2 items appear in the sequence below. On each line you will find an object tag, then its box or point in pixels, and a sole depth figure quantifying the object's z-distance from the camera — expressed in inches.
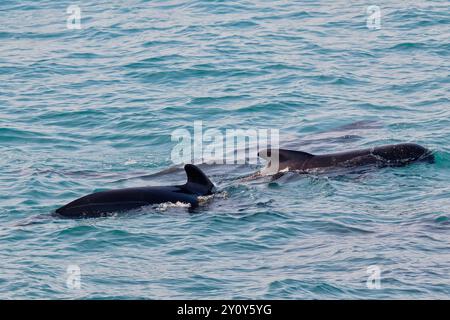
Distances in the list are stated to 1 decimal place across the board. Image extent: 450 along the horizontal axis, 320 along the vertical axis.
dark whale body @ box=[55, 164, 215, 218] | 734.5
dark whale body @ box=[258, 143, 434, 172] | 842.2
